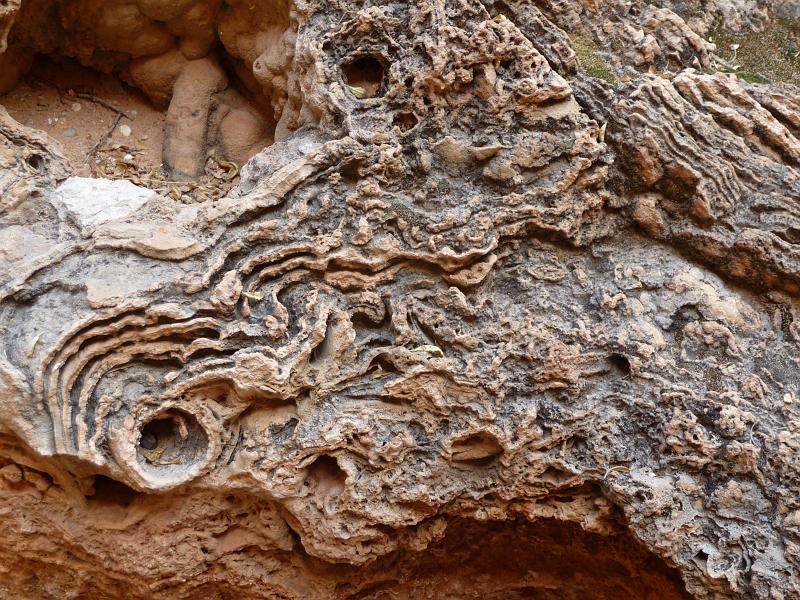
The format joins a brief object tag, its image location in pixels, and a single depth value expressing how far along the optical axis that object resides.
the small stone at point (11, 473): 2.82
